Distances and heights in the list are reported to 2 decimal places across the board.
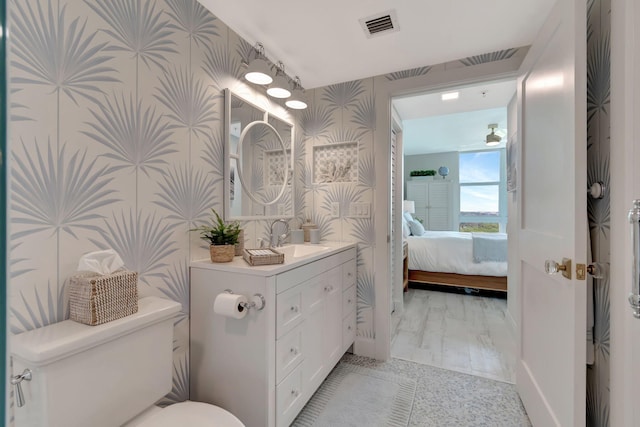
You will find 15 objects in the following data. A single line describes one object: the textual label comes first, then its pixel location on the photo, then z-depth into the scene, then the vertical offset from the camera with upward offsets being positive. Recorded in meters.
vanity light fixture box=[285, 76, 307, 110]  2.19 +0.99
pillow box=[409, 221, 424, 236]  4.44 -0.26
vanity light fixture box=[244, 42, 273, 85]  1.70 +0.88
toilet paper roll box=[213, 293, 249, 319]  1.16 -0.40
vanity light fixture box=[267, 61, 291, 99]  1.93 +0.89
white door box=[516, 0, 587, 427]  1.00 -0.01
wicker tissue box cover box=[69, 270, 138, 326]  0.89 -0.28
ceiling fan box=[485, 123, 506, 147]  4.09 +1.13
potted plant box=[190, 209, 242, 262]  1.38 -0.14
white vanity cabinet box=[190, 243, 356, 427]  1.23 -0.63
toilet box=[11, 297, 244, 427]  0.76 -0.51
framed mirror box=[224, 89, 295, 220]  1.67 +0.35
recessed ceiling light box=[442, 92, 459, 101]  2.67 +1.17
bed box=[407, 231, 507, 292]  3.63 -0.65
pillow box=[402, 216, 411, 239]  4.12 -0.26
